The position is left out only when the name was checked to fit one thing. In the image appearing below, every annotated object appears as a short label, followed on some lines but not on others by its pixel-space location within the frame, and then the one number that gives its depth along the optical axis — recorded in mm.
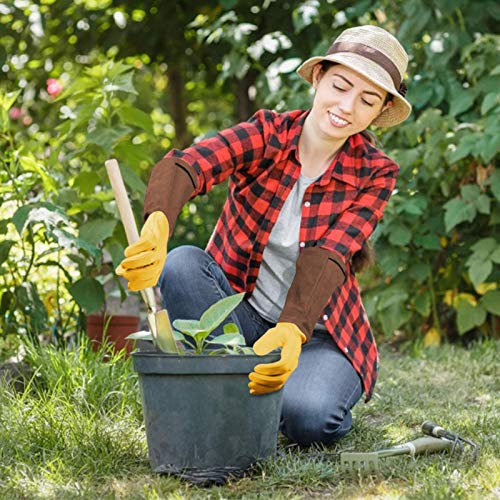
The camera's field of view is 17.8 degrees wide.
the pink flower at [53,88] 5238
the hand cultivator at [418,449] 3094
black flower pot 2976
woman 3275
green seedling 3049
